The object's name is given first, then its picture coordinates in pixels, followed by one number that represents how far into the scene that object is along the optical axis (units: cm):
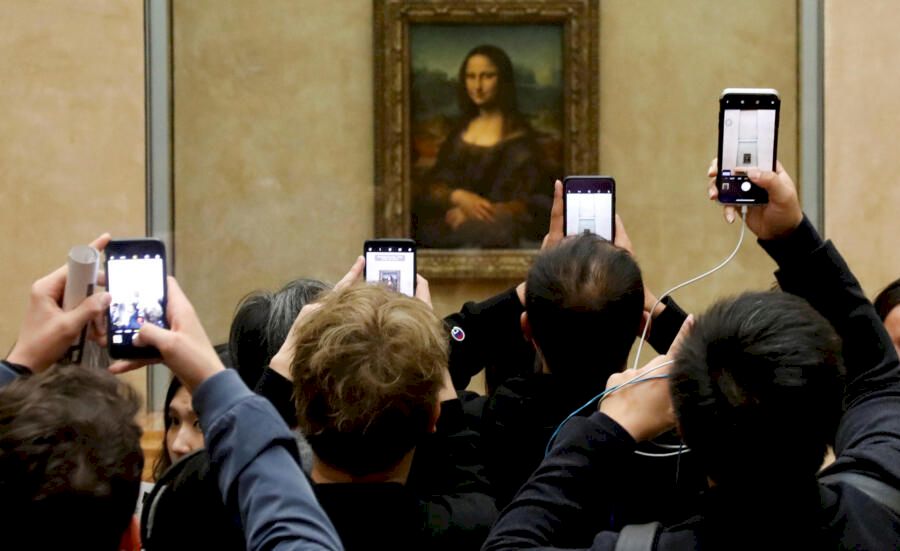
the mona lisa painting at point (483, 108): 887
